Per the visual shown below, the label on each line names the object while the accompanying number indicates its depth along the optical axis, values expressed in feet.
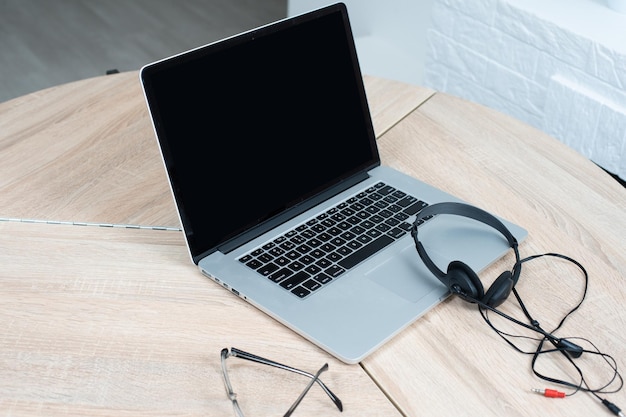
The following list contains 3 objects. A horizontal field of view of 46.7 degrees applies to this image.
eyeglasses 2.50
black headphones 2.95
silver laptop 2.98
